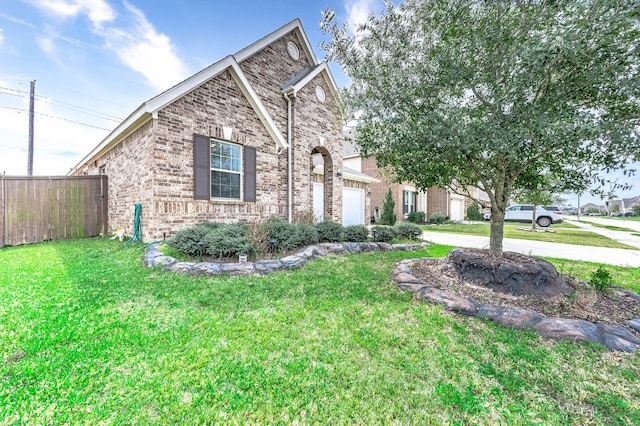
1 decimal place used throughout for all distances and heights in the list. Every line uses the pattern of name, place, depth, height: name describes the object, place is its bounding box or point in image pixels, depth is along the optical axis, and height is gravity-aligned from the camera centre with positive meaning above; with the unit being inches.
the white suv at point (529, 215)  813.9 -8.6
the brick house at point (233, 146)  254.1 +81.4
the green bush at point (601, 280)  150.3 -40.1
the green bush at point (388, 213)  628.4 -0.5
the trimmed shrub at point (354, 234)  324.5 -26.6
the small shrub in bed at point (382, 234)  351.3 -28.9
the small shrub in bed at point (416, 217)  782.8 -13.0
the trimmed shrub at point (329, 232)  312.3 -23.2
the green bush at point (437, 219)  823.7 -20.0
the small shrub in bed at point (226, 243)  217.2 -26.0
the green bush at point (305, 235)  268.5 -23.9
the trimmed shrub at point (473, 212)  962.7 +2.6
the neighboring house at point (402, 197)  752.3 +49.5
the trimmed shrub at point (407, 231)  380.5 -27.2
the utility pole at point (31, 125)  584.1 +201.4
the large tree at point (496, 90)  109.0 +66.2
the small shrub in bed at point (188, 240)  216.4 -22.9
